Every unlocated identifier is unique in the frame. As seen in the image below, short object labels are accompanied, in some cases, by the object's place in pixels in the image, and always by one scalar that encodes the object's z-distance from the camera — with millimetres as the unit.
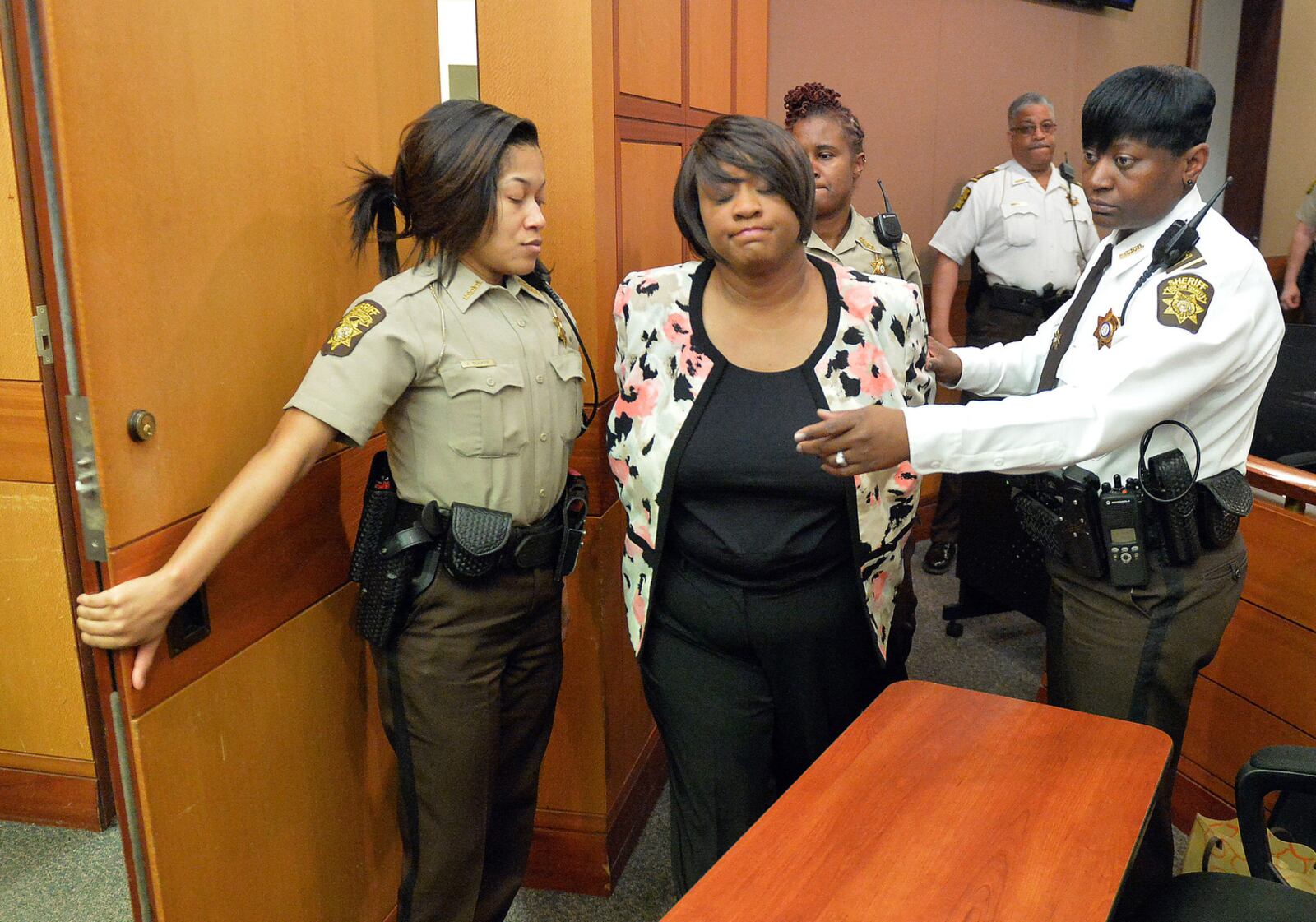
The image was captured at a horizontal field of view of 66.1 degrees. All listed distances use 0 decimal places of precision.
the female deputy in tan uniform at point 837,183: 2668
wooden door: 1106
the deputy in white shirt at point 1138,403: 1471
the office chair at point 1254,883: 1191
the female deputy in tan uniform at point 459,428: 1369
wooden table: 1001
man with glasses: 3953
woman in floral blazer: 1503
